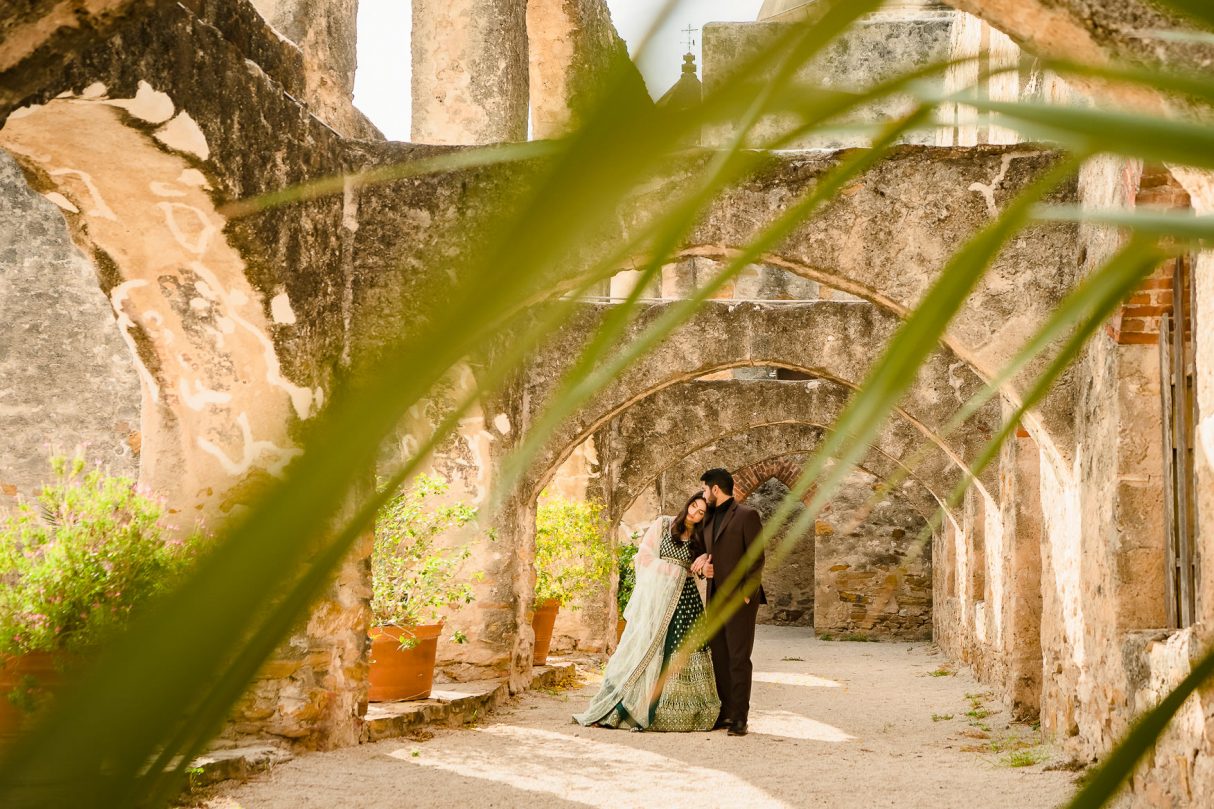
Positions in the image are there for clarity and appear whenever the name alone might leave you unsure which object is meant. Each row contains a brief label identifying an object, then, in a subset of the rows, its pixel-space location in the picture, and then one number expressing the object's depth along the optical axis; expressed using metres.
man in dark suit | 6.91
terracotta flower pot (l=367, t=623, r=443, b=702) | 6.44
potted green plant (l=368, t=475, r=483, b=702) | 6.46
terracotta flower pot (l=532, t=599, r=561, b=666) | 9.34
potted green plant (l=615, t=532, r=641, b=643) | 12.09
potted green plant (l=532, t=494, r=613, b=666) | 9.30
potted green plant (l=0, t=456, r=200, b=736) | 3.79
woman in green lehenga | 7.00
